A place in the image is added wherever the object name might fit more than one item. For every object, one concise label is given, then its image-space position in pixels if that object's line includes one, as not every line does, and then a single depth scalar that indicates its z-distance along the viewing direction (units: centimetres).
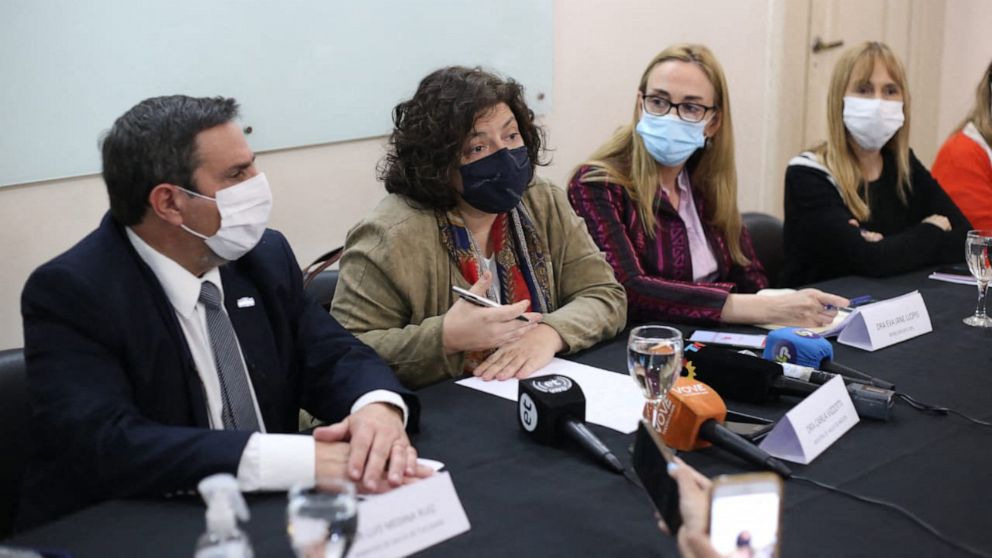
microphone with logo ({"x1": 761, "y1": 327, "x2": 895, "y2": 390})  190
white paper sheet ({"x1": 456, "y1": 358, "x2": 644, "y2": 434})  166
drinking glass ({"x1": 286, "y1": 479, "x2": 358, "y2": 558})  89
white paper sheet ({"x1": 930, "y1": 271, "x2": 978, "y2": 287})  270
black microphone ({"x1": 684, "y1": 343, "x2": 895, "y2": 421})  168
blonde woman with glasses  257
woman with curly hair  198
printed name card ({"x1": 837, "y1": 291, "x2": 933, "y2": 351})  209
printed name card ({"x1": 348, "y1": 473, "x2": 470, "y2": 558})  116
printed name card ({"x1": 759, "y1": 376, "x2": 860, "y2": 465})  148
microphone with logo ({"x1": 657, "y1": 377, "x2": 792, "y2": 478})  147
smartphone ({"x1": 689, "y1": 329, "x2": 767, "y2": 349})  213
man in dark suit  142
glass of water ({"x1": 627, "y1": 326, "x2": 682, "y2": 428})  143
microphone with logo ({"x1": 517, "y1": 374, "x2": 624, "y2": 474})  151
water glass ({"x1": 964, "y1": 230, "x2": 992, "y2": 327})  224
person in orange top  353
